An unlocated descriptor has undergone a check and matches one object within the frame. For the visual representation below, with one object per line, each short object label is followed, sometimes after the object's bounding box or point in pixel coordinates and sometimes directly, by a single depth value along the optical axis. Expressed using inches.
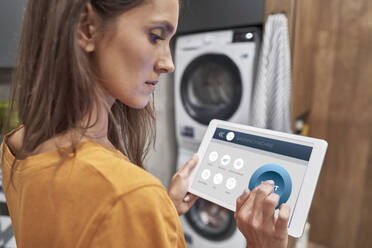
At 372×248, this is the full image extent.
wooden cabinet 65.0
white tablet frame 22.3
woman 14.6
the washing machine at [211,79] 56.1
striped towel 51.3
